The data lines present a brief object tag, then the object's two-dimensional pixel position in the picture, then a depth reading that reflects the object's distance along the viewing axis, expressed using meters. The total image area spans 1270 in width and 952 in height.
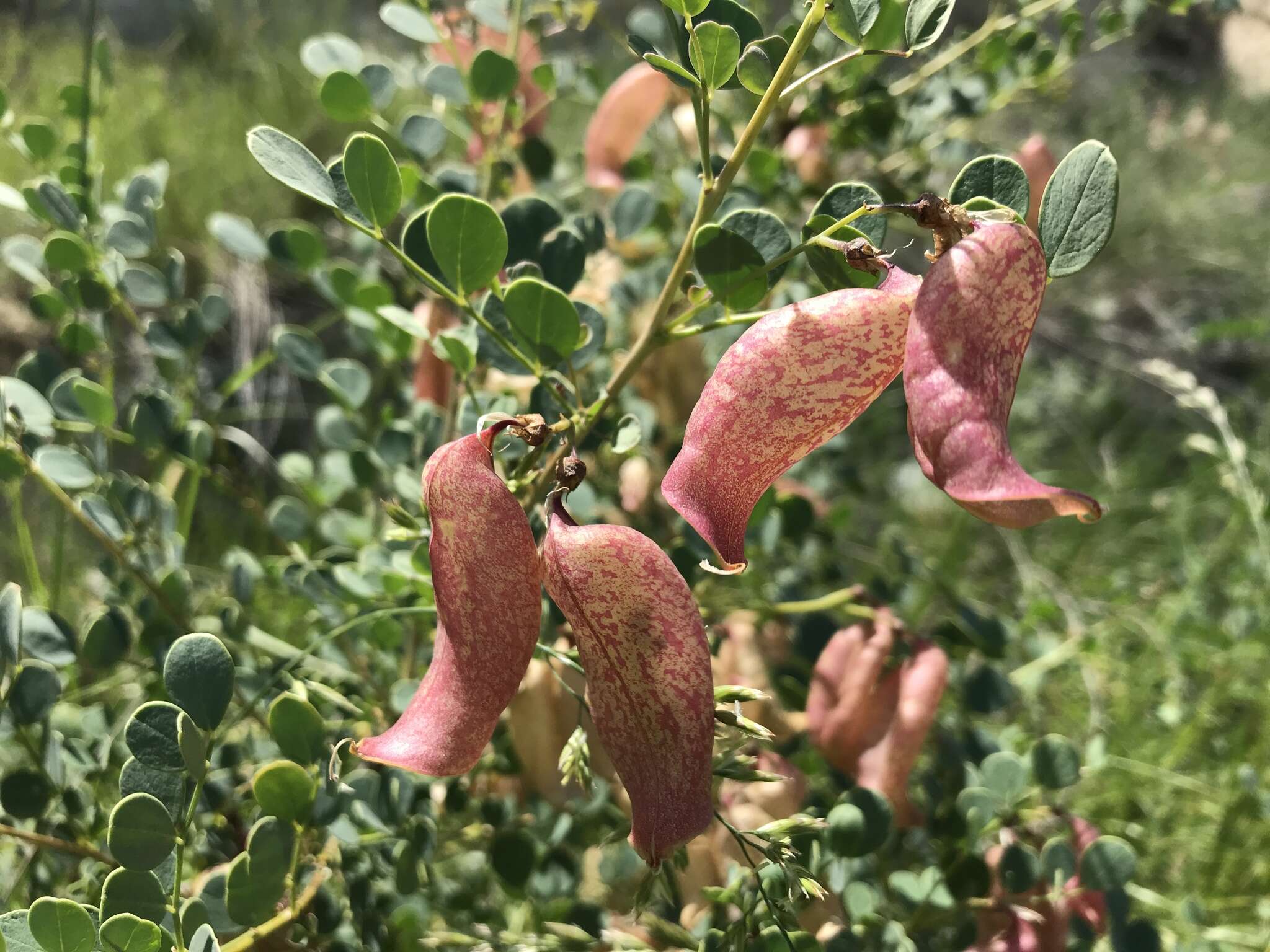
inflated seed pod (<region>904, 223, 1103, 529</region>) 0.11
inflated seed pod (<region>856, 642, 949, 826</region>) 0.20
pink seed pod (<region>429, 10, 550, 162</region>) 0.23
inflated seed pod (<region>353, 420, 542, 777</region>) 0.12
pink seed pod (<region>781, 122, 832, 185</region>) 0.27
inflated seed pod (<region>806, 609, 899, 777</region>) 0.20
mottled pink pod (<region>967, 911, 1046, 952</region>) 0.19
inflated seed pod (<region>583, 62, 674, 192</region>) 0.25
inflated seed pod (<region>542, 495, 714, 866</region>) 0.12
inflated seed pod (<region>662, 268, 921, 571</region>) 0.12
